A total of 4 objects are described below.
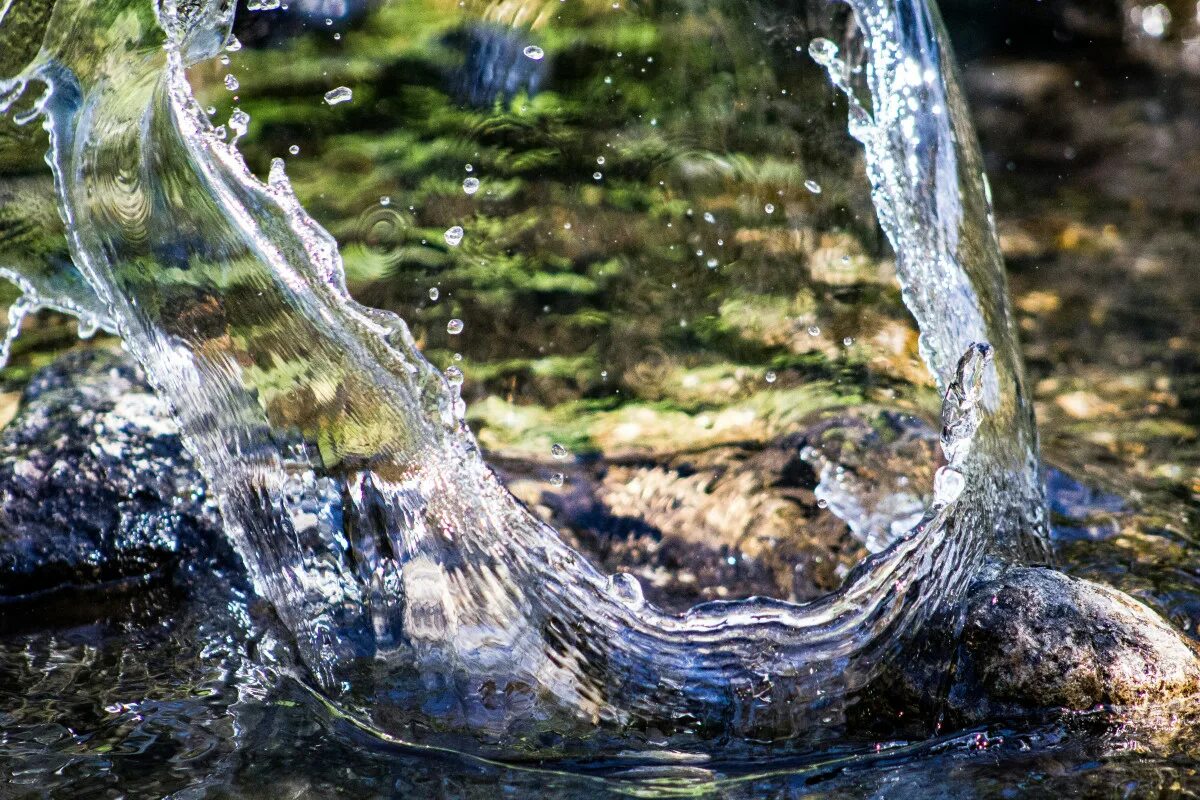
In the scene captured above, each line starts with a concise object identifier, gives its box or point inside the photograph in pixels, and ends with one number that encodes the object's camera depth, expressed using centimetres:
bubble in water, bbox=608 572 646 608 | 490
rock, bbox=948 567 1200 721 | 435
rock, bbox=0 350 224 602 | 583
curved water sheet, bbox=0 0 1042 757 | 456
